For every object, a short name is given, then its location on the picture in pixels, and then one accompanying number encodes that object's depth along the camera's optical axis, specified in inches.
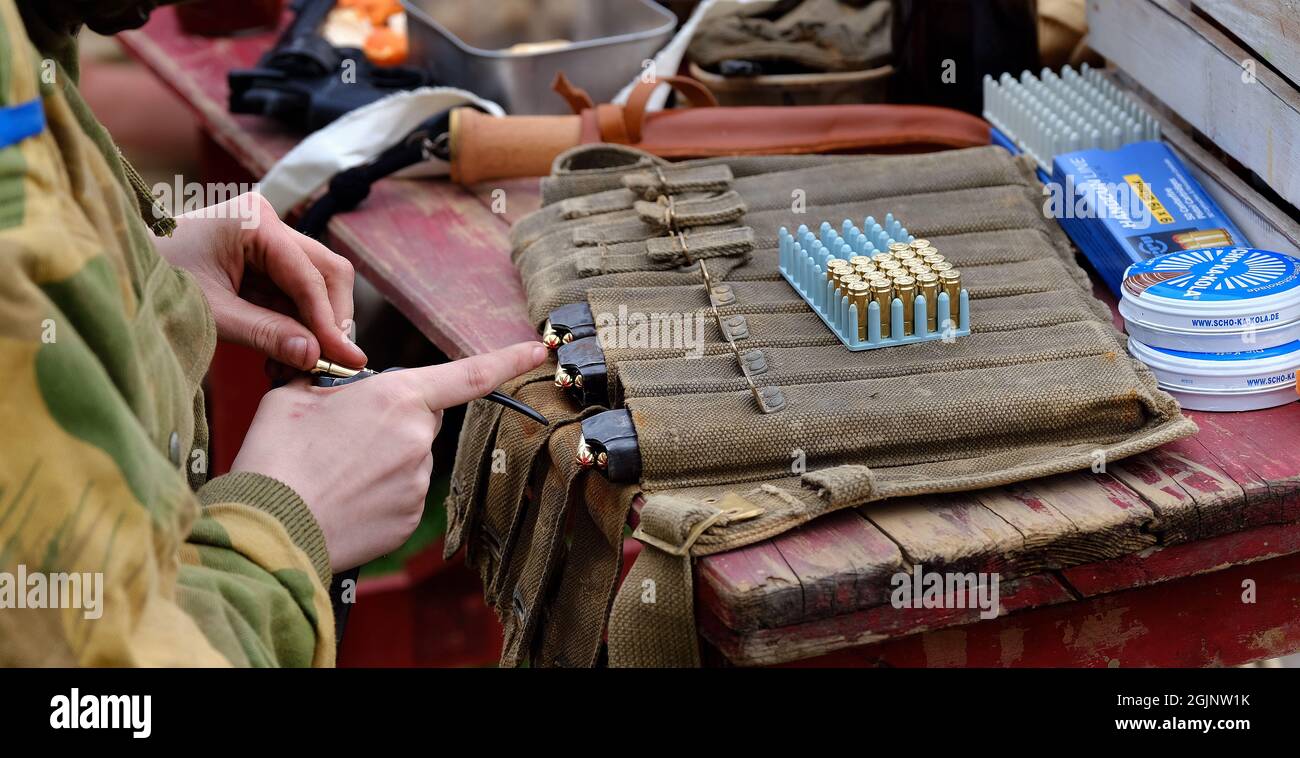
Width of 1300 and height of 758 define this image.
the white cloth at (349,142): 84.7
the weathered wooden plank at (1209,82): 58.3
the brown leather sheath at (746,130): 75.8
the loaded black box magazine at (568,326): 55.5
